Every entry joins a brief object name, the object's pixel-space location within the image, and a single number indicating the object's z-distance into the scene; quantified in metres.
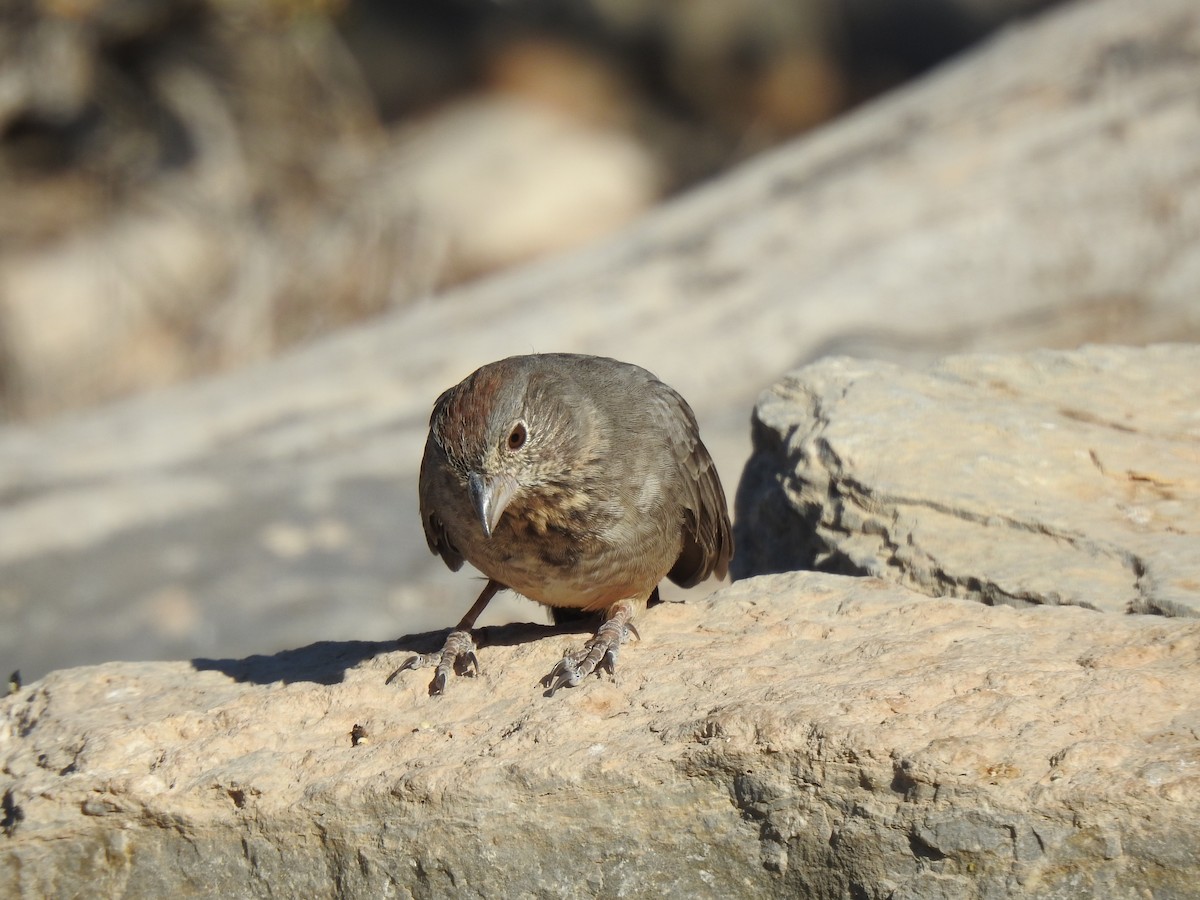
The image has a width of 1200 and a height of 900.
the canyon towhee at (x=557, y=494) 8.65
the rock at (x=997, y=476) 8.73
